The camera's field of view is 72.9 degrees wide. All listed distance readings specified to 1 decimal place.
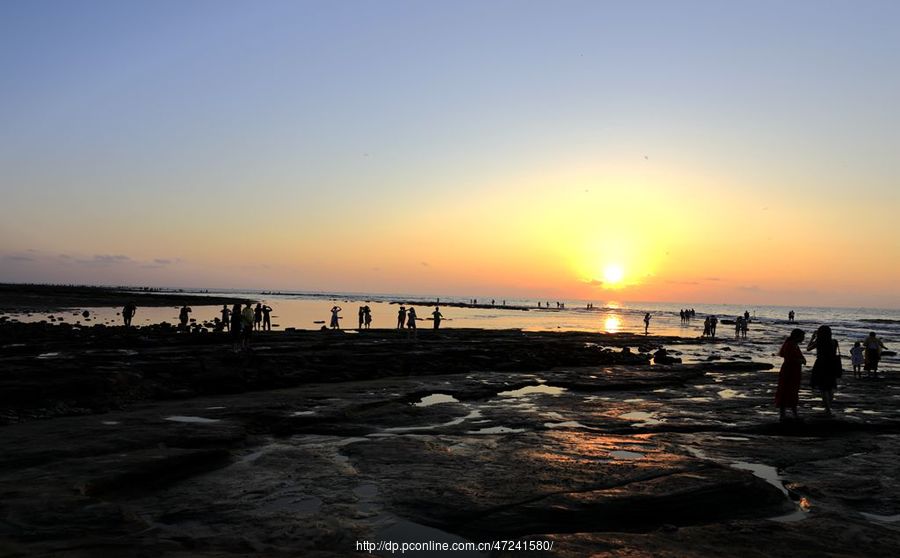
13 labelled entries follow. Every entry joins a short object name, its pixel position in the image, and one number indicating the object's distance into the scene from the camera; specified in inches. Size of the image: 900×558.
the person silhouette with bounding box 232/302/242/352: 1046.4
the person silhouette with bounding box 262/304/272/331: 1728.1
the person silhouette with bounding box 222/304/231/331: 1631.4
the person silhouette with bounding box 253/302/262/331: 1789.2
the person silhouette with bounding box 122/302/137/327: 1648.1
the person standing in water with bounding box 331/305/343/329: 1750.7
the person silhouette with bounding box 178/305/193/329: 1736.0
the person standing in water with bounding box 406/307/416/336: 1581.0
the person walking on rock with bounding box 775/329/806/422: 549.0
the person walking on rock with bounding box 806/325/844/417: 588.2
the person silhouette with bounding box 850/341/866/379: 1018.1
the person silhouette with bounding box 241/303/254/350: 1054.4
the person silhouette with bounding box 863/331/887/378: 996.6
